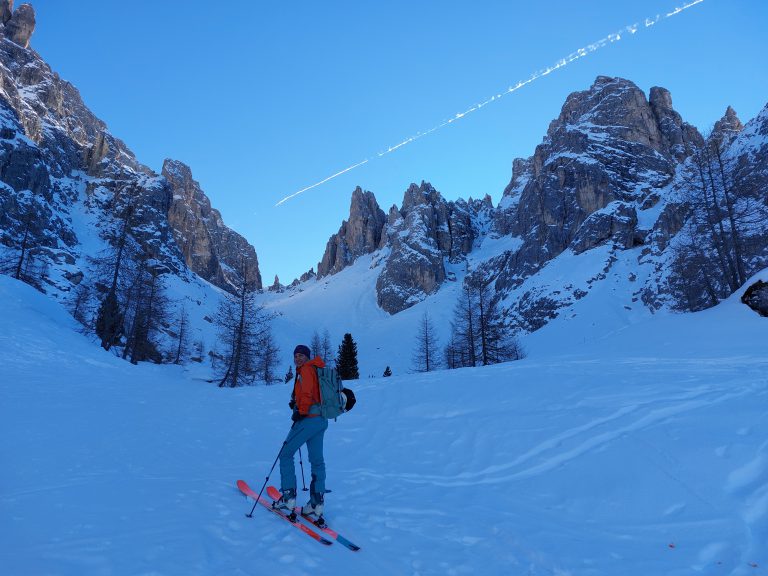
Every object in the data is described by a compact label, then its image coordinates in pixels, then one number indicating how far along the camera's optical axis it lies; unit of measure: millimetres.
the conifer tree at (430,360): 46244
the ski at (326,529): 4288
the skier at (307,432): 5340
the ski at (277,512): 4414
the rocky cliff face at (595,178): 80375
